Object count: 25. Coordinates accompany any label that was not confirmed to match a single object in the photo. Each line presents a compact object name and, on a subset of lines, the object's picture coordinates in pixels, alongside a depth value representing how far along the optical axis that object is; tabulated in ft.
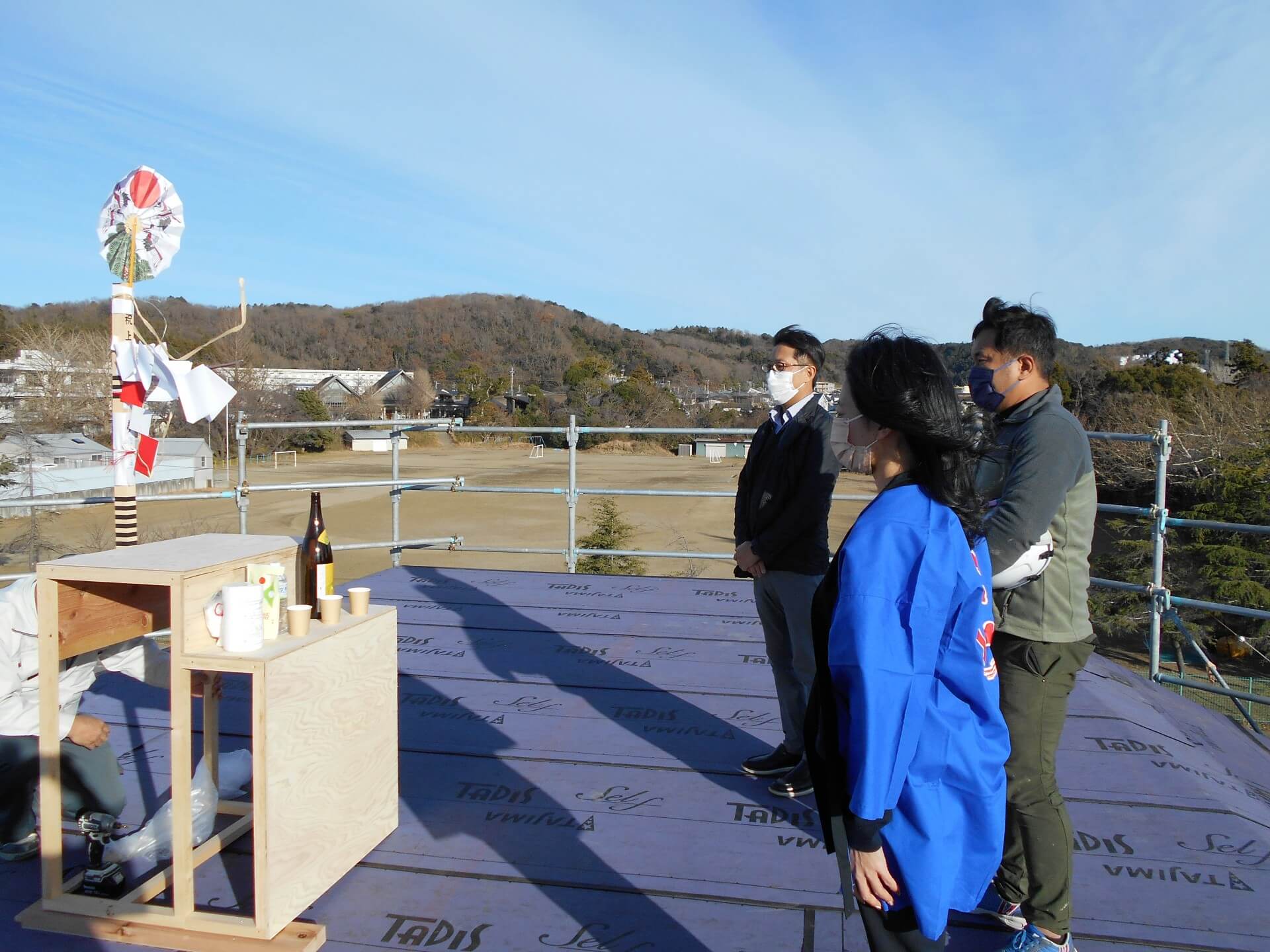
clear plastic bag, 6.48
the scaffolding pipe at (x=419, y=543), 17.76
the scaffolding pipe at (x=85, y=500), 14.03
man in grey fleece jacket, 5.28
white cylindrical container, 5.55
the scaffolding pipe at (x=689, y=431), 16.04
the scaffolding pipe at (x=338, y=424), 16.12
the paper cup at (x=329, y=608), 6.54
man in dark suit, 8.16
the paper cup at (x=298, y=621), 6.07
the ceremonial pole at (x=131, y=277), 12.12
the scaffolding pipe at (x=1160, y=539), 13.10
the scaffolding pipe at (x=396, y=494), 18.51
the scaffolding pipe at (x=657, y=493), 15.80
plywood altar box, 5.56
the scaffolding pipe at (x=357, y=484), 15.54
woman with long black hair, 3.70
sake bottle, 6.64
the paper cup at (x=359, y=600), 6.80
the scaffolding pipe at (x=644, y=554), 16.24
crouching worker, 6.15
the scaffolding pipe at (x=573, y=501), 17.52
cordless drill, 6.01
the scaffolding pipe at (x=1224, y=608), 11.89
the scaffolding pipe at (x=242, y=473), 15.48
